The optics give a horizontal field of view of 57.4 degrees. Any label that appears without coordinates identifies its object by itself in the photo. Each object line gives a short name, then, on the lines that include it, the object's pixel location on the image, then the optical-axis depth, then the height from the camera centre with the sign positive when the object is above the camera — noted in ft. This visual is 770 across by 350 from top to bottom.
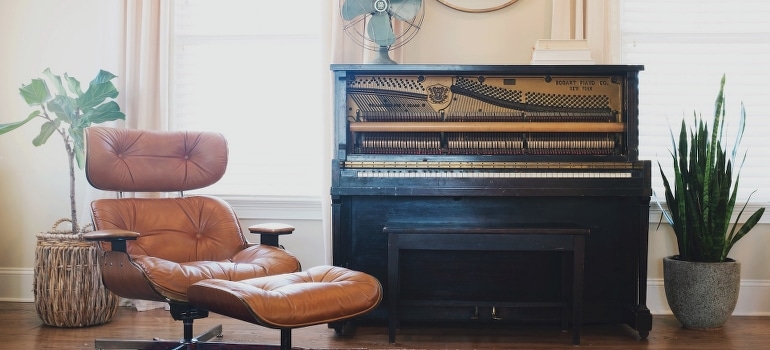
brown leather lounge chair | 7.97 -1.20
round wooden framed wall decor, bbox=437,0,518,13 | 13.67 +3.25
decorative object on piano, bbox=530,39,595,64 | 11.95 +2.05
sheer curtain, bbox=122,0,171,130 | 13.50 +1.98
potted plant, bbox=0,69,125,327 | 12.10 -1.44
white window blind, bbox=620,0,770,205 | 13.61 +2.00
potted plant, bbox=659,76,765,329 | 11.85 -1.01
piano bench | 10.61 -1.05
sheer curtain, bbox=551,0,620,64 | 13.07 +2.77
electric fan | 12.20 +2.73
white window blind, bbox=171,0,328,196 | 14.19 +1.70
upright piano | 11.46 +0.22
